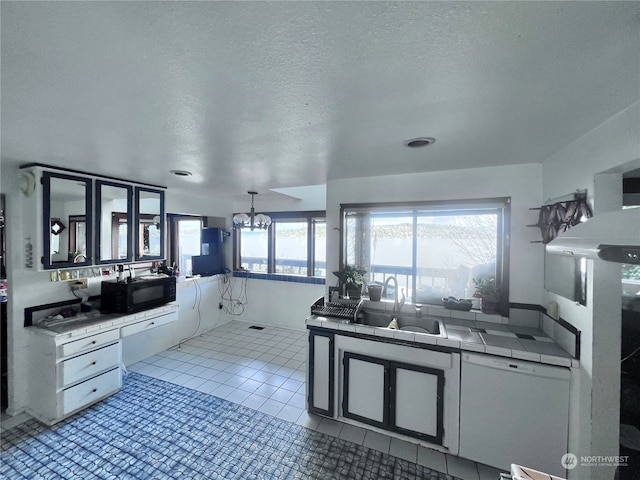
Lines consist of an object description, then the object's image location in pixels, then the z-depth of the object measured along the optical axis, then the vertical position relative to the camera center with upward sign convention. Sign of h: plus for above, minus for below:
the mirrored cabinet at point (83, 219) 2.25 +0.18
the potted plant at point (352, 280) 2.71 -0.46
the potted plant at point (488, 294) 2.27 -0.50
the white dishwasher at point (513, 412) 1.62 -1.16
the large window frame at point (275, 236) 4.35 +0.02
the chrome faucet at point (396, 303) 2.51 -0.65
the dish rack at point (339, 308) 2.31 -0.70
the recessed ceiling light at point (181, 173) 2.46 +0.63
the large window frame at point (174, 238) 4.25 -0.03
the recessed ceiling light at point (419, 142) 1.63 +0.63
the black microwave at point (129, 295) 2.72 -0.65
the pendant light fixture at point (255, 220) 3.70 +0.25
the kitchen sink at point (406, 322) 2.28 -0.79
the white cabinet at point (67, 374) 2.17 -1.24
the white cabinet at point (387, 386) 1.87 -1.19
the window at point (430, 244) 2.38 -0.07
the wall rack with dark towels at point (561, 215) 1.55 +0.15
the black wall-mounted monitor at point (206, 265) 4.31 -0.49
